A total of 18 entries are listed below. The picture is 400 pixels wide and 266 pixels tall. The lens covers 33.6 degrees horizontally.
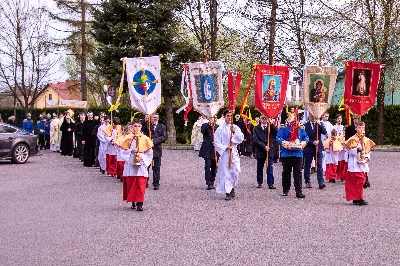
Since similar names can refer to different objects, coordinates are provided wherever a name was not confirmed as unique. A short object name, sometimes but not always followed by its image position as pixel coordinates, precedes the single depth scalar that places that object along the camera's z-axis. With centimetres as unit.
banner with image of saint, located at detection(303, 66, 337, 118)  1647
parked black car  2325
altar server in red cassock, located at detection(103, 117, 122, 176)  1891
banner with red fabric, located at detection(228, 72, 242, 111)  1491
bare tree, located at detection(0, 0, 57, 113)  4922
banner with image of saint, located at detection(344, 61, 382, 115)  1612
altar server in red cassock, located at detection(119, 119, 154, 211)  1189
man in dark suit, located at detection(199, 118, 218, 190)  1545
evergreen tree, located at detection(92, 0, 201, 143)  3425
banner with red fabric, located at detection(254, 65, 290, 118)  1662
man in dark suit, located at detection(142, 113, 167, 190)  1547
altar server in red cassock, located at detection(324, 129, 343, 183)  1711
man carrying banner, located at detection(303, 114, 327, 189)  1538
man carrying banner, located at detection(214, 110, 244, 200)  1367
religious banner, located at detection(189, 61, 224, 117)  1612
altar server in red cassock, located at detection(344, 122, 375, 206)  1234
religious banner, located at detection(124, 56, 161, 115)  1617
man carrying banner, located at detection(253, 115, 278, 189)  1537
